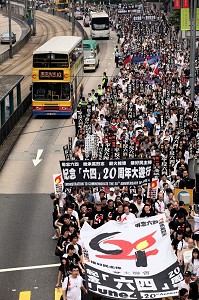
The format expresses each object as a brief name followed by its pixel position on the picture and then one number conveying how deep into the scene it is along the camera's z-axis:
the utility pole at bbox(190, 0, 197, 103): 41.25
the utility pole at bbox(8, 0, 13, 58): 79.28
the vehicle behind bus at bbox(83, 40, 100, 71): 66.56
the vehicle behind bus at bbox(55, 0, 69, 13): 150.56
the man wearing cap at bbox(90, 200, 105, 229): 22.77
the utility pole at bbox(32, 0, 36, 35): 101.69
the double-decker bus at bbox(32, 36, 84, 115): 43.41
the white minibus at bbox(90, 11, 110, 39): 92.25
